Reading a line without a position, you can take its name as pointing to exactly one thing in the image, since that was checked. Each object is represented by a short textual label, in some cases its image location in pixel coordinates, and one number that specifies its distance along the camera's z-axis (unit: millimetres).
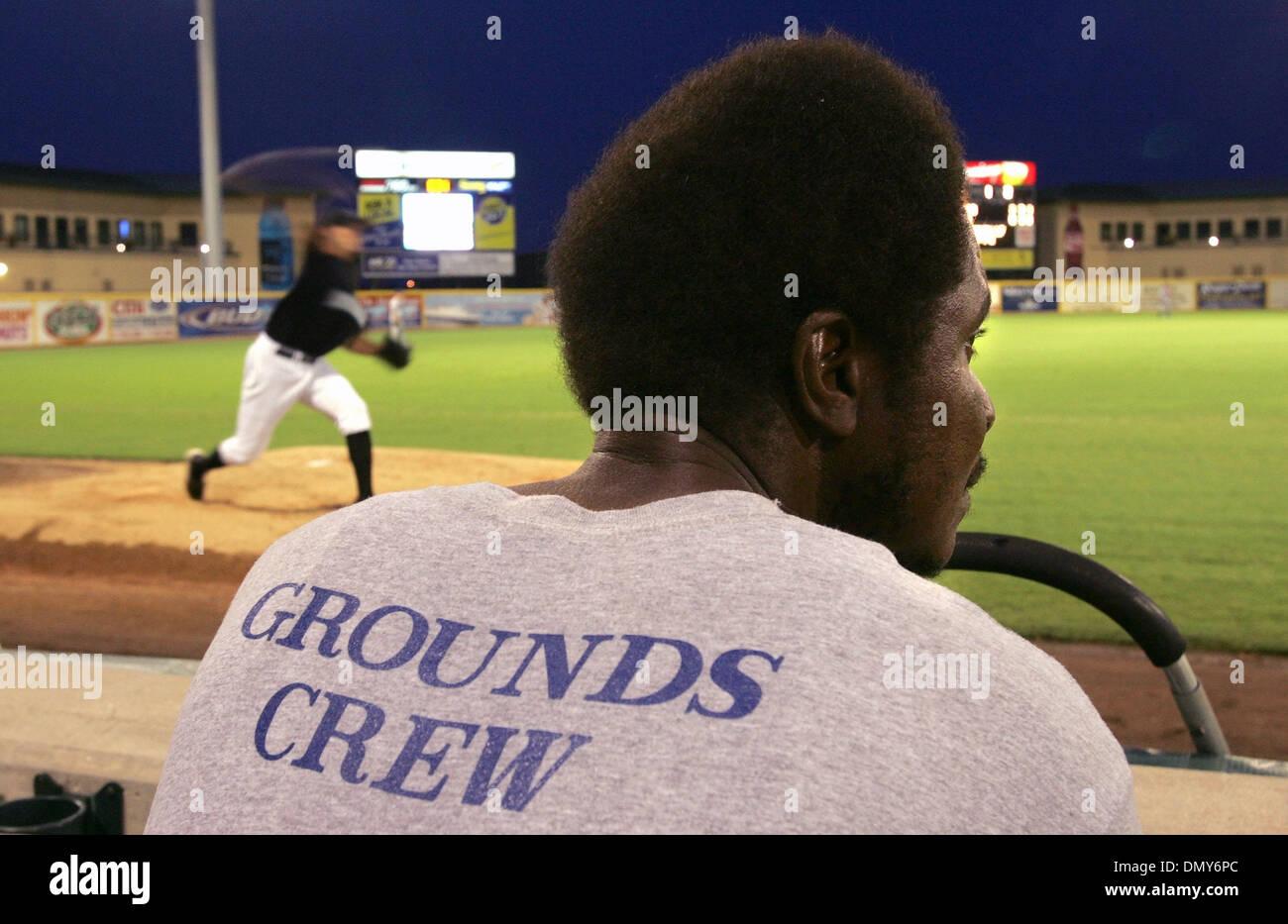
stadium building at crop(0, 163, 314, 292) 47781
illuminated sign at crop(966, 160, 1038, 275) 38875
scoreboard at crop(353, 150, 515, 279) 43906
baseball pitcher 9555
